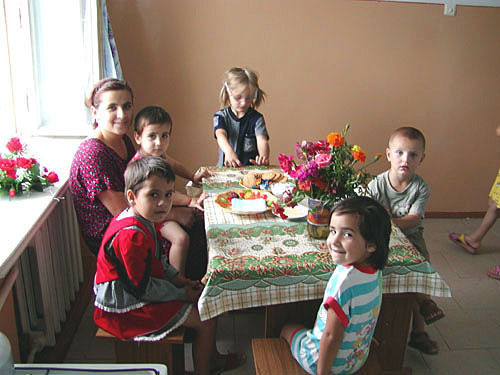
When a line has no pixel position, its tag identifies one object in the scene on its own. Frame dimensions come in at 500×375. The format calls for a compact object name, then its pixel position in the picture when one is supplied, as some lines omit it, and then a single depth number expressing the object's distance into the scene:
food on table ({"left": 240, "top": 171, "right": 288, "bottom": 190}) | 2.37
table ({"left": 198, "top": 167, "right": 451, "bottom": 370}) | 1.56
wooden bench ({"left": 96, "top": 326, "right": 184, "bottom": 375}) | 1.74
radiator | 1.99
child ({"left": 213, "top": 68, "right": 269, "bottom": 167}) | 2.81
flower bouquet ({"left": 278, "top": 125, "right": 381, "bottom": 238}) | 1.69
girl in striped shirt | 1.45
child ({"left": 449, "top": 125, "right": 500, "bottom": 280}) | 3.27
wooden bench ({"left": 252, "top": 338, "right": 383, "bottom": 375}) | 1.56
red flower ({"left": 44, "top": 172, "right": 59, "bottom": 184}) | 2.18
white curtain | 2.88
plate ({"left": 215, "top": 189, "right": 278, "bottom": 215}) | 2.09
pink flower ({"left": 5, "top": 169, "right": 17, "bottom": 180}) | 2.03
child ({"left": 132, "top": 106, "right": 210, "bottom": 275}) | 2.23
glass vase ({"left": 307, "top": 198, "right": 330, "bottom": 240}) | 1.74
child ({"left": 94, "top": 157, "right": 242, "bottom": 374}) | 1.67
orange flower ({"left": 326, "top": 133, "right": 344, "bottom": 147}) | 1.67
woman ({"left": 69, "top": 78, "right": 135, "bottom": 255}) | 2.12
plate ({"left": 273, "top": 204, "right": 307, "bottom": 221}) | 1.96
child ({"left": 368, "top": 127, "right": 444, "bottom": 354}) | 2.18
